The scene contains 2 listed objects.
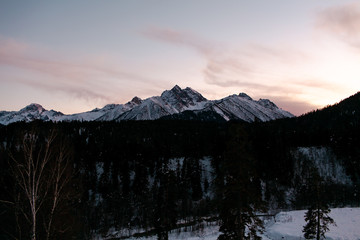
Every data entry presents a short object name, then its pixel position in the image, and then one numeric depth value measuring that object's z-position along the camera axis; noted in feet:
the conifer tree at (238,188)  73.10
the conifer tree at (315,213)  123.39
